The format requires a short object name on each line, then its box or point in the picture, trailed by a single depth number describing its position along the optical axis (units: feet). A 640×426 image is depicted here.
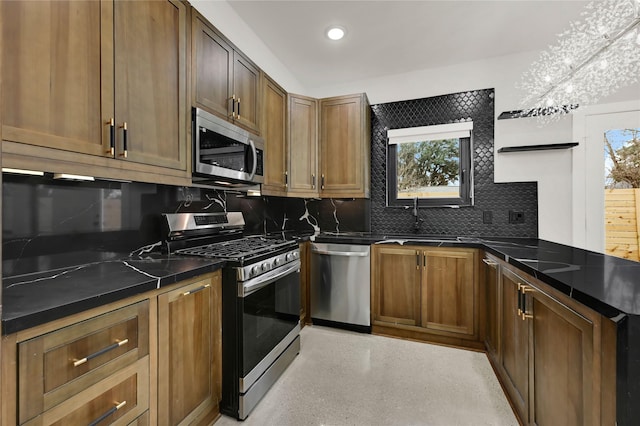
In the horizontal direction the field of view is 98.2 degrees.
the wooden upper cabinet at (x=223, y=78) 5.86
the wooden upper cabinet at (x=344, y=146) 9.86
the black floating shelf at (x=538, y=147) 8.43
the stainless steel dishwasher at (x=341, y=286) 8.95
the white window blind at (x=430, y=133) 9.75
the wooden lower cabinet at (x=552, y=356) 2.83
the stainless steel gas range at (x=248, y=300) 5.33
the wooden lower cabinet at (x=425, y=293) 8.05
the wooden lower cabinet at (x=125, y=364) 2.64
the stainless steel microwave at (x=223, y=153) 5.82
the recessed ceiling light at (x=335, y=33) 8.16
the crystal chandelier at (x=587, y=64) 5.71
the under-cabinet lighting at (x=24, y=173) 3.83
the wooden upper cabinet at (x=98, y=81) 3.20
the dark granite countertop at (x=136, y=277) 2.77
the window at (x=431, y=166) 9.86
